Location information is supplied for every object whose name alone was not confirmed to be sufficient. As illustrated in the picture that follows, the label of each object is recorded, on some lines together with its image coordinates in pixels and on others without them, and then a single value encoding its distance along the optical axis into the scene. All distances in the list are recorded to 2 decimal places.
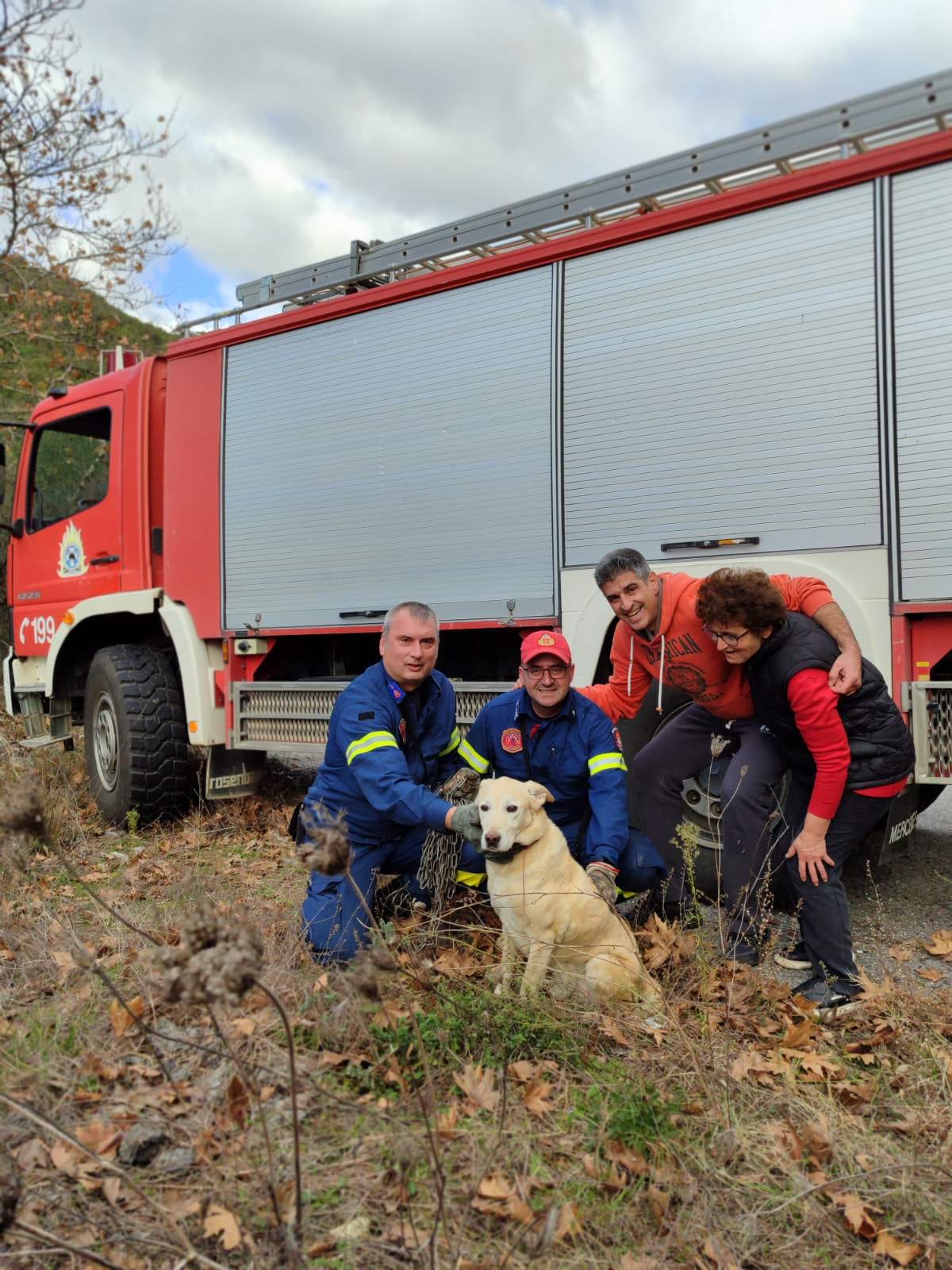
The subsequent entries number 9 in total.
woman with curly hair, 3.21
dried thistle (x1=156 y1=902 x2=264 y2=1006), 1.68
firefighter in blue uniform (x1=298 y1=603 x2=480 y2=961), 3.38
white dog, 3.02
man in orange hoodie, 3.57
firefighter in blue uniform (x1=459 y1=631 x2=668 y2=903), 3.52
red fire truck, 3.92
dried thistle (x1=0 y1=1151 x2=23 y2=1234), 1.61
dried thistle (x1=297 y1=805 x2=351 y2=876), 1.86
